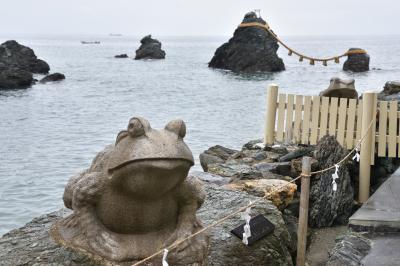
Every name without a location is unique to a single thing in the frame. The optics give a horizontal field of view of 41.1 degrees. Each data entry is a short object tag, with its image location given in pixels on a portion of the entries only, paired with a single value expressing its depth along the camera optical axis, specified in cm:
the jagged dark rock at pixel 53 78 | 4571
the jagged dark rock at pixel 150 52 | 8581
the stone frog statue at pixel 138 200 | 421
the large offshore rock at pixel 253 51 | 6053
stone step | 640
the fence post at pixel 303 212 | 621
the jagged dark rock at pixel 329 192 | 889
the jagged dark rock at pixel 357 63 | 6269
